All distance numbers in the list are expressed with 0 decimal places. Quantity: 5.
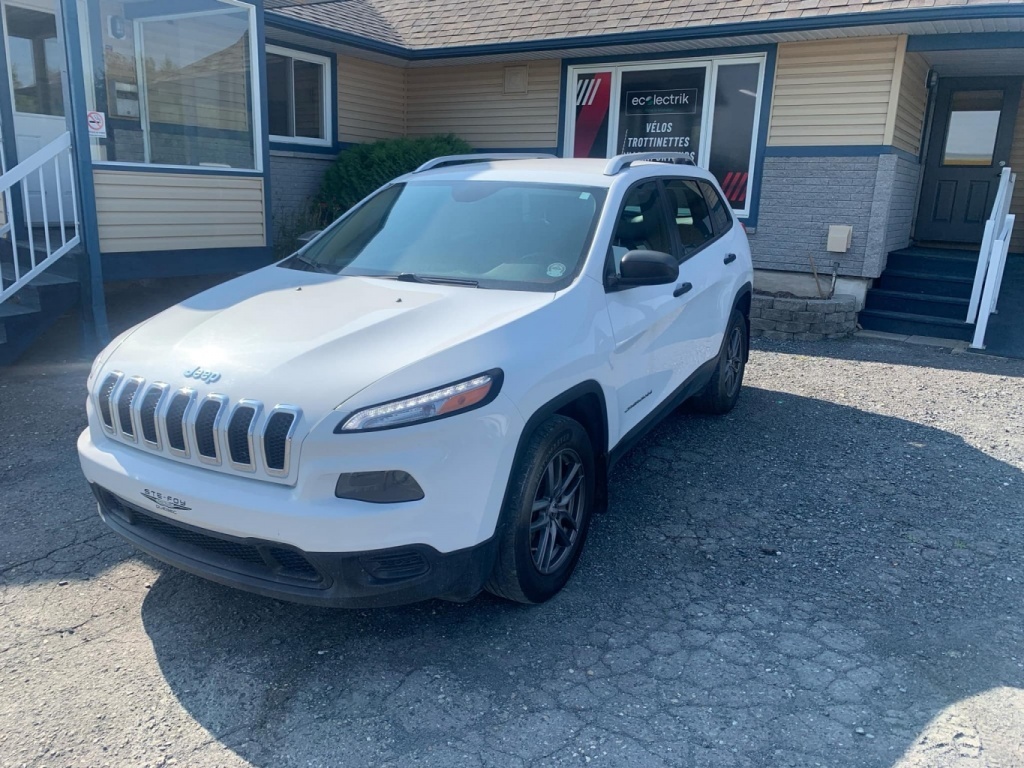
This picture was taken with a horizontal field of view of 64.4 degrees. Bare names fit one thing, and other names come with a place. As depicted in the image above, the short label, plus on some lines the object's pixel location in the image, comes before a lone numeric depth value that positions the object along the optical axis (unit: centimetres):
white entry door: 792
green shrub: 1054
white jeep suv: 268
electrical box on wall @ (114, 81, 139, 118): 755
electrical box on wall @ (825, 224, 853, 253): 939
